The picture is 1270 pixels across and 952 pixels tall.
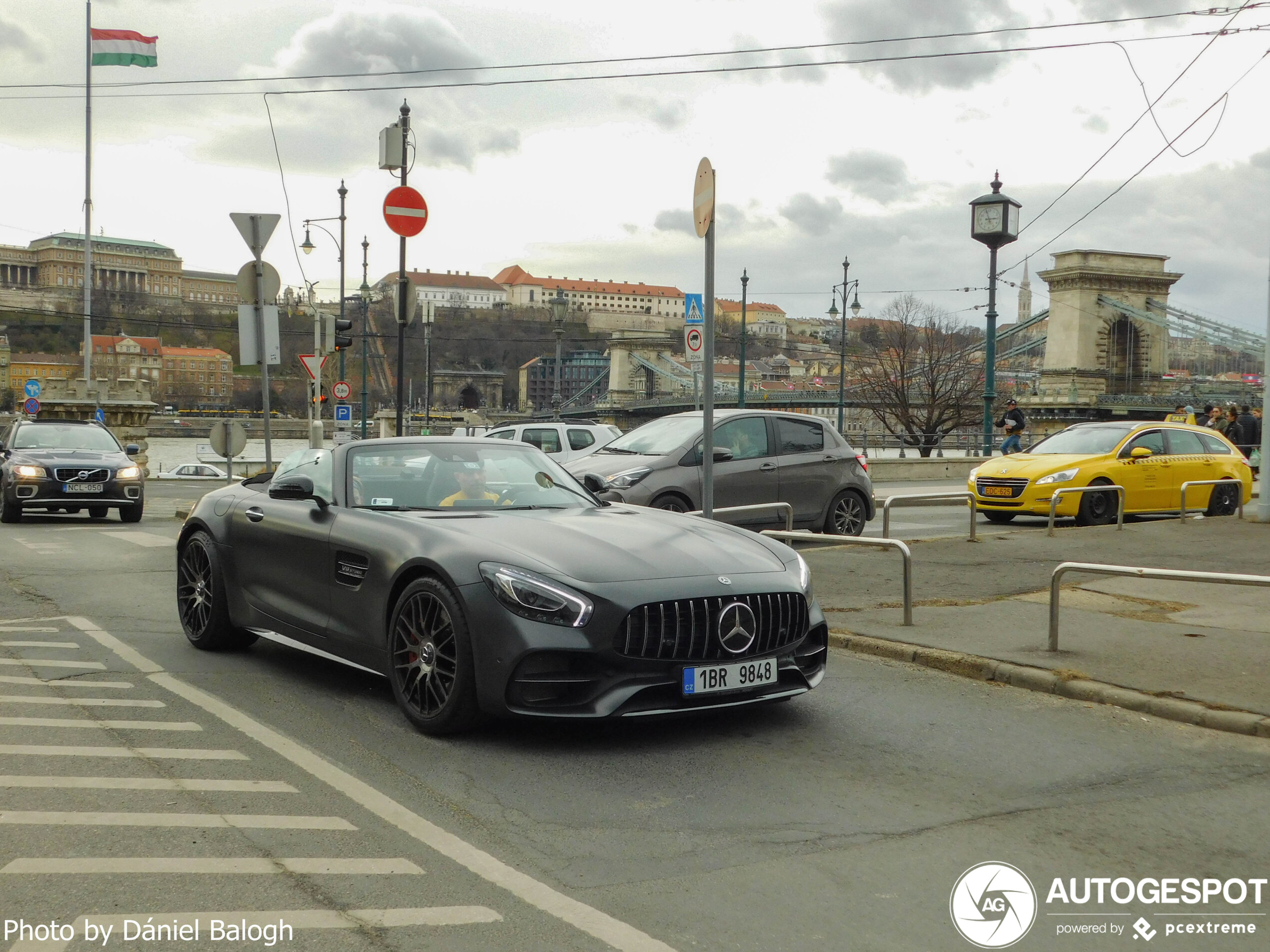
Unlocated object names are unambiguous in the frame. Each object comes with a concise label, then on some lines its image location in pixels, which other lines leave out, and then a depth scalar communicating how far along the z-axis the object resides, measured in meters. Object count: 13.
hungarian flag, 41.91
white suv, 19.00
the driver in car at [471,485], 6.11
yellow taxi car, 15.61
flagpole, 42.28
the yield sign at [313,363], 25.89
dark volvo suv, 17.34
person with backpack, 24.31
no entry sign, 13.27
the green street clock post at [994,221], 23.86
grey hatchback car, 12.32
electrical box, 14.56
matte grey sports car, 4.82
